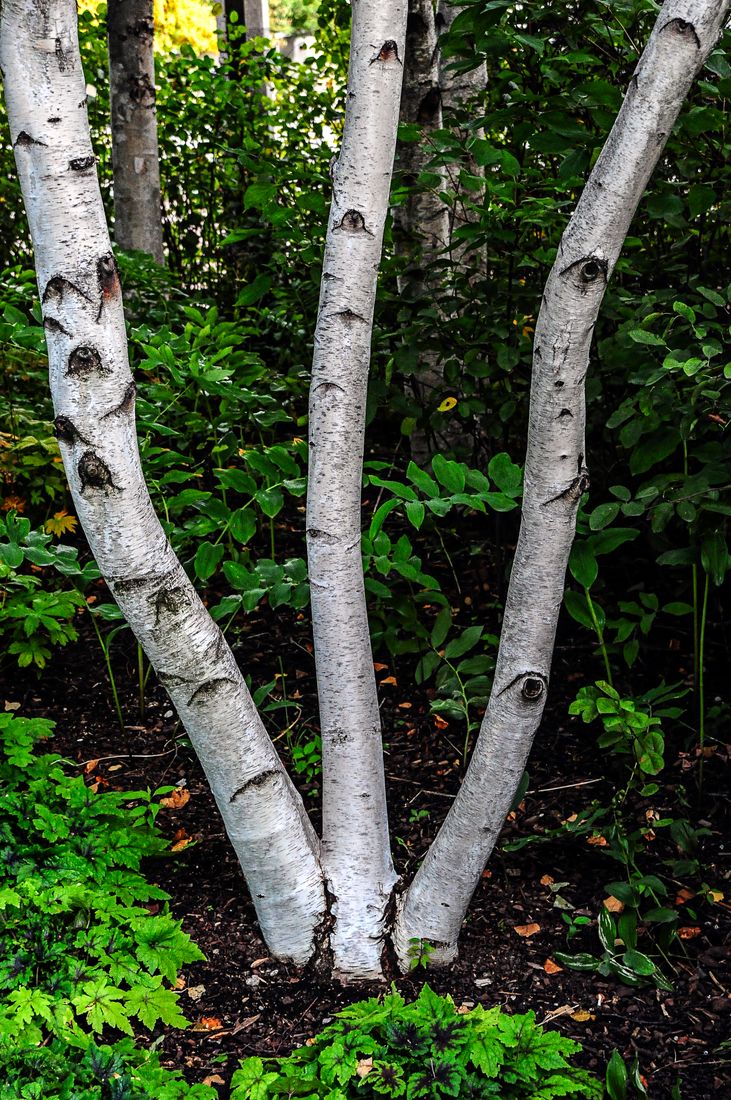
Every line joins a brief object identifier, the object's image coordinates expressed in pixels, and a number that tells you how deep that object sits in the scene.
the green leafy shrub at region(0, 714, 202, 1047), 2.12
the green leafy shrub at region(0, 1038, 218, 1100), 1.90
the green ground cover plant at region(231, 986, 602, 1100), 1.90
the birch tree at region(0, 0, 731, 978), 1.74
